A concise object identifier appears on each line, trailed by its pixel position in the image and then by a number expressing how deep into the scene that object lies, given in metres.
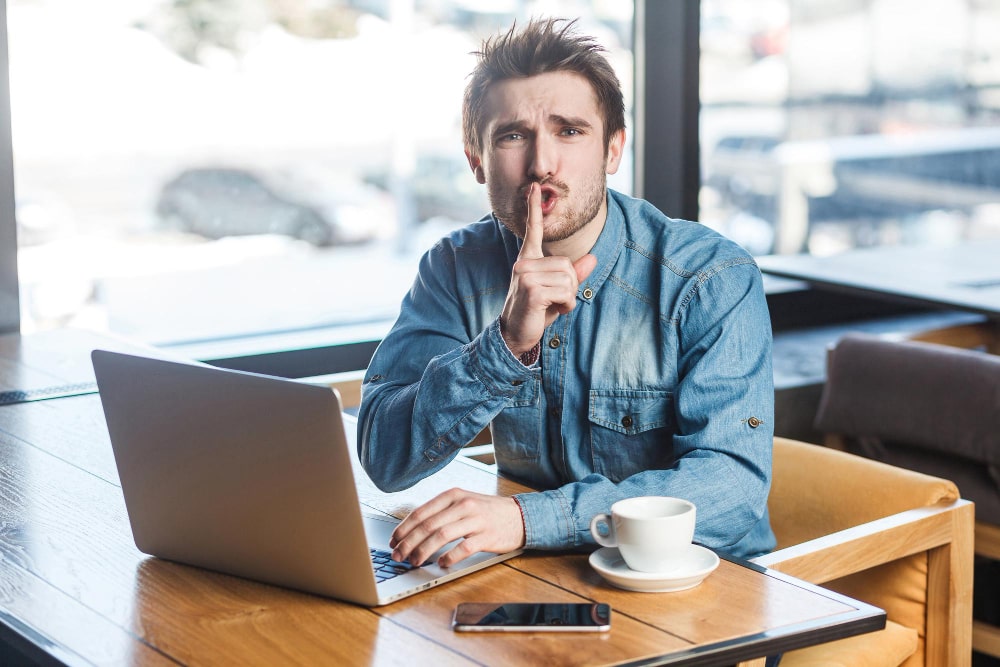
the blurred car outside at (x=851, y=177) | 3.52
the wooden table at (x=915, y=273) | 2.79
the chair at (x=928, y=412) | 2.42
